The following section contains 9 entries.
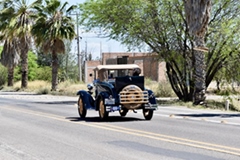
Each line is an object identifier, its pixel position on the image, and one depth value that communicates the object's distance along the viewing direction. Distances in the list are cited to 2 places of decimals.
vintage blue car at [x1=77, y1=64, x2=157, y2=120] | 17.92
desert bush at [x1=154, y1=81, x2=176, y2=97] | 41.06
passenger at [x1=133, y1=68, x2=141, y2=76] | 18.77
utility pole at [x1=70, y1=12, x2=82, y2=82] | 57.18
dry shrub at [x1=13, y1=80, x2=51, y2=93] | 58.68
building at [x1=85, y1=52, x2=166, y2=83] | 71.32
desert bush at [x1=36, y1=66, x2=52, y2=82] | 78.25
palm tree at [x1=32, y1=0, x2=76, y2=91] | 49.47
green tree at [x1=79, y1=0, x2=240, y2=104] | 32.22
